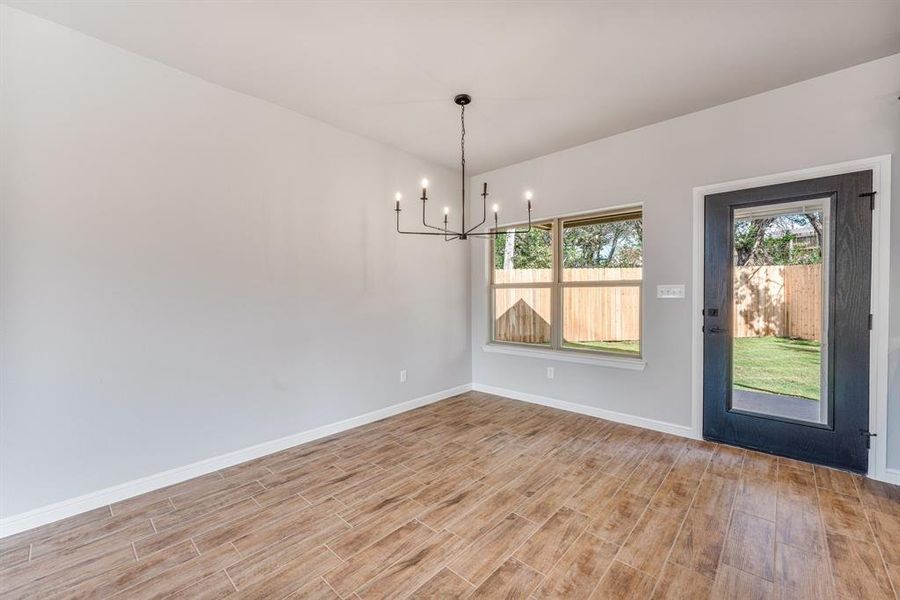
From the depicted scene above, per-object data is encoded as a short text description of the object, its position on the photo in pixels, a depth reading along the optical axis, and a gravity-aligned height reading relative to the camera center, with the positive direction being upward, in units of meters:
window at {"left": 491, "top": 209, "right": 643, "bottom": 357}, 3.83 +0.12
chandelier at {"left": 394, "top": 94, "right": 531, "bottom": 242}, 2.95 +1.59
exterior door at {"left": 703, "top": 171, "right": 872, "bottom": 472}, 2.66 -0.19
